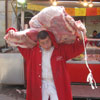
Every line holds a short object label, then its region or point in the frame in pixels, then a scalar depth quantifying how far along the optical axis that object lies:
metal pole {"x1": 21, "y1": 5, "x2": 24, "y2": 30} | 5.41
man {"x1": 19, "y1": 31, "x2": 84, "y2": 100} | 2.38
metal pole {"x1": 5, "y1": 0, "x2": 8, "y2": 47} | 7.80
